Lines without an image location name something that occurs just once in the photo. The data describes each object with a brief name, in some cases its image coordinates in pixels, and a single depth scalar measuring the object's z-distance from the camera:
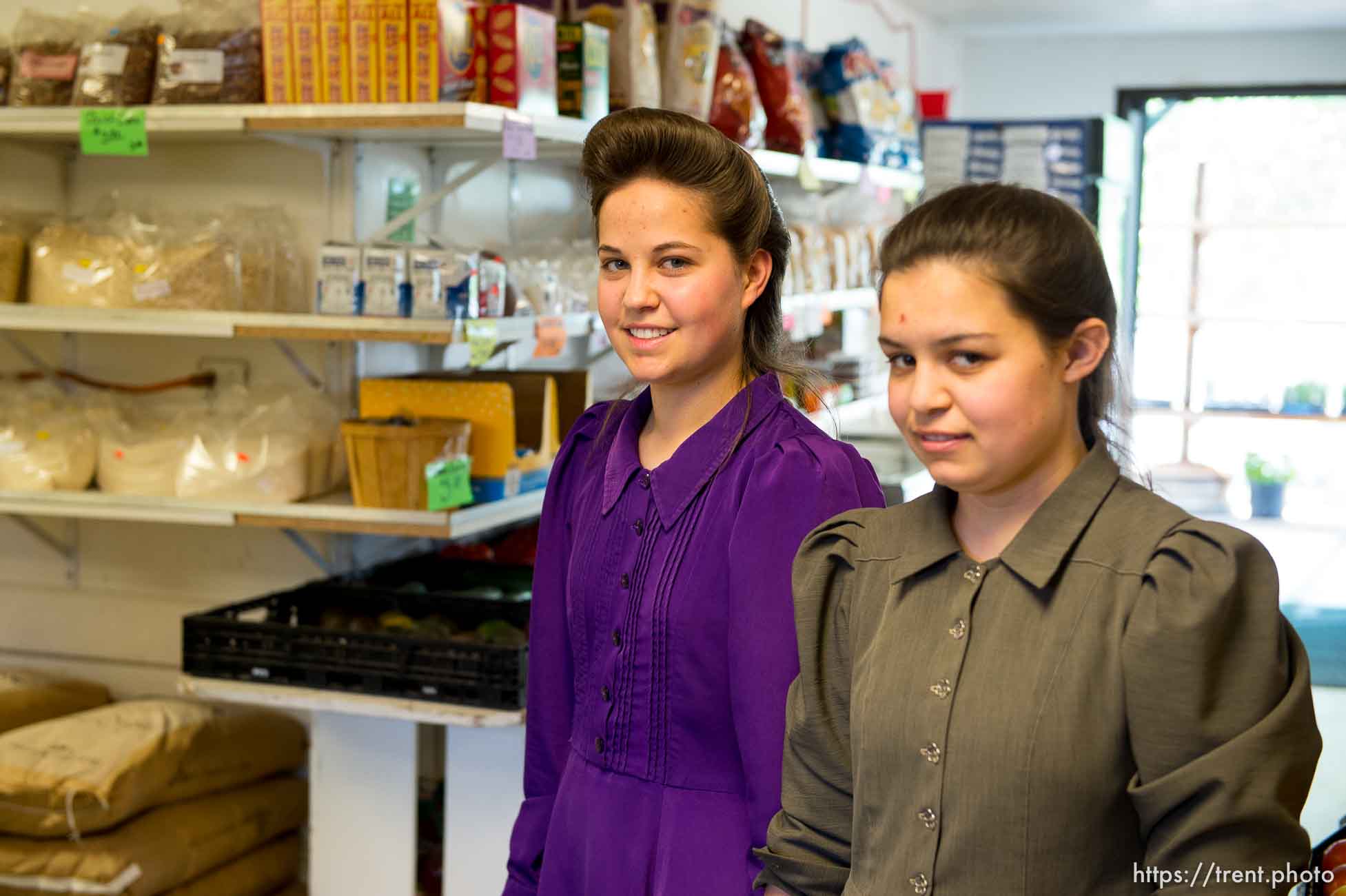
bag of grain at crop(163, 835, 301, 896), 3.02
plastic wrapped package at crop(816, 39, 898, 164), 4.61
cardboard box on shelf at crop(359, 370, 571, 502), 2.89
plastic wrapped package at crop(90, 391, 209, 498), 3.00
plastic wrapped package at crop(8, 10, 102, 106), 3.01
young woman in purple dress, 1.53
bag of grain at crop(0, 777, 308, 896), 2.77
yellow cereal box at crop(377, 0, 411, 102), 2.70
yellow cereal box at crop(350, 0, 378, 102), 2.71
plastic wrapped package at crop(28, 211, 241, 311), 2.92
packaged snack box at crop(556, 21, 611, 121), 3.02
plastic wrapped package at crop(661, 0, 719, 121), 3.52
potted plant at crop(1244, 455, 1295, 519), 7.86
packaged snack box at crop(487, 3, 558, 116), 2.76
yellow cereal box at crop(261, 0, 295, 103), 2.78
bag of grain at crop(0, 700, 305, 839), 2.78
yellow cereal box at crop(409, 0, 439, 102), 2.67
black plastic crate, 2.64
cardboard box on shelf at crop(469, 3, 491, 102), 2.79
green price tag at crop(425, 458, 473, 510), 2.70
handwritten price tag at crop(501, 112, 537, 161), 2.65
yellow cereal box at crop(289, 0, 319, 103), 2.76
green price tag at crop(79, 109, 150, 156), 2.80
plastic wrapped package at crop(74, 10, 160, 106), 2.94
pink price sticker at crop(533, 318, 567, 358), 2.91
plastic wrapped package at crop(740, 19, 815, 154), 4.03
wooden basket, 2.71
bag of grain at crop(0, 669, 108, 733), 3.16
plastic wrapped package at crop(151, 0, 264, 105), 2.83
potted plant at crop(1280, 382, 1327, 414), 8.42
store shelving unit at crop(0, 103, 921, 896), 2.68
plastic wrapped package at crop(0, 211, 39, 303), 3.07
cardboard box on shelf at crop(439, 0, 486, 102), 2.69
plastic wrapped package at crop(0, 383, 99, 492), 3.04
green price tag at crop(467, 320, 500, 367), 2.65
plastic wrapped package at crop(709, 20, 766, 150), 3.73
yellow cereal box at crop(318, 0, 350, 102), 2.74
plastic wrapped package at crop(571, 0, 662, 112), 3.30
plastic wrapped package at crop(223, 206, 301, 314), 2.98
